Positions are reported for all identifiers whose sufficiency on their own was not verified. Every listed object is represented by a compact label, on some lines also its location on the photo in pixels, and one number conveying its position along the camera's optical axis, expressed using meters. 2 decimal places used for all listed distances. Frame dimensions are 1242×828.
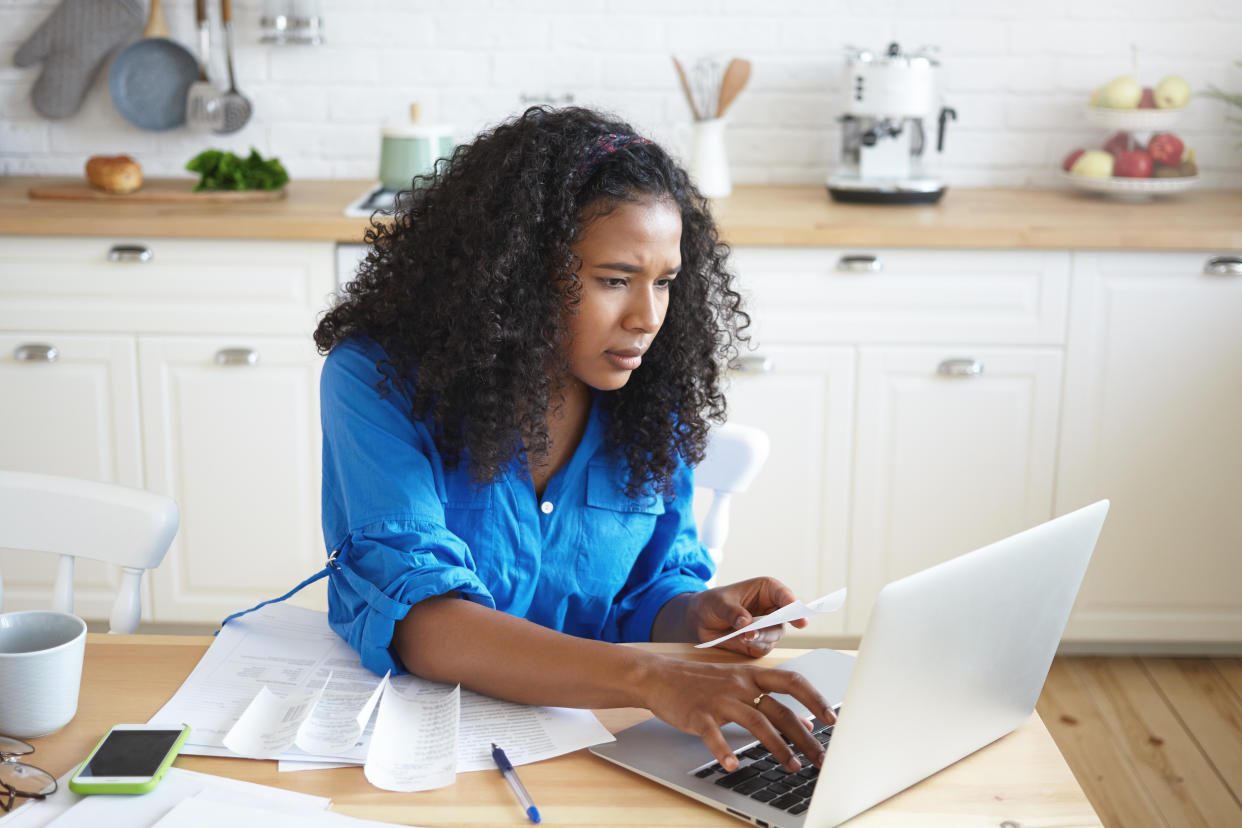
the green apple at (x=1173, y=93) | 2.79
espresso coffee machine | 2.71
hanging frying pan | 2.97
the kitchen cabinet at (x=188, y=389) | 2.49
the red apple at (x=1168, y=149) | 2.83
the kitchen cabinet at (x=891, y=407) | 2.50
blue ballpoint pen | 0.91
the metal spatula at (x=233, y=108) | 2.97
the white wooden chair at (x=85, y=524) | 1.32
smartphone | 0.92
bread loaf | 2.71
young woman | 1.15
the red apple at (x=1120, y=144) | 2.88
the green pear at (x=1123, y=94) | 2.81
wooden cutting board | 2.67
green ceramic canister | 2.68
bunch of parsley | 2.71
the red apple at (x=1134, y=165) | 2.81
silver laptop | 0.85
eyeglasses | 0.91
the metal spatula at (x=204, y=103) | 2.94
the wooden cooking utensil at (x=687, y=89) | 2.79
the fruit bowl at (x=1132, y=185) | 2.78
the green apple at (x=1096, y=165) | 2.84
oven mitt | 2.95
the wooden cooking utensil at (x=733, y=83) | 2.80
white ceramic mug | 0.98
